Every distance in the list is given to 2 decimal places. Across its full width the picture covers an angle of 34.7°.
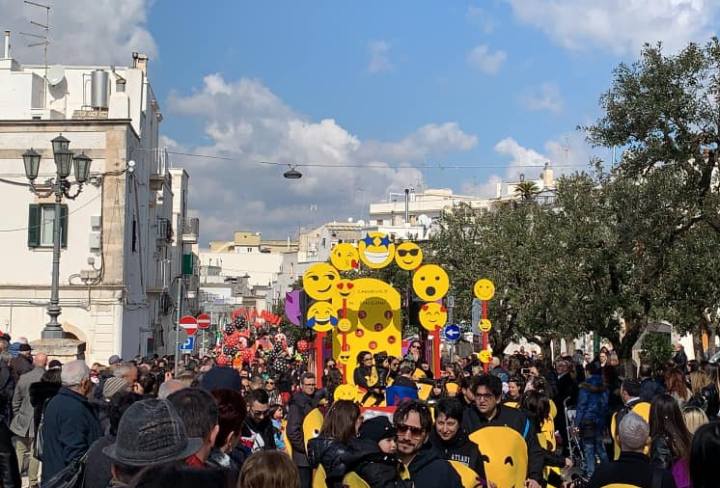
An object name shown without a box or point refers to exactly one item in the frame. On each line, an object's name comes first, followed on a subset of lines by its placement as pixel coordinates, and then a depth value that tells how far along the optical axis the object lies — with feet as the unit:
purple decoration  108.17
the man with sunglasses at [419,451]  20.24
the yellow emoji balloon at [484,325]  86.11
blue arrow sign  90.22
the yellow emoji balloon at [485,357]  71.56
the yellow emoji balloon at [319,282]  85.46
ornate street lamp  60.85
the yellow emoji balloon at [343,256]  89.10
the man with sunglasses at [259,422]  27.35
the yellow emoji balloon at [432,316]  82.02
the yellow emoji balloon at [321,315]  83.41
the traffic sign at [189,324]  86.48
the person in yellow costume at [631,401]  33.42
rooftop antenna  151.64
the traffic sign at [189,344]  108.11
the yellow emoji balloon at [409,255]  88.63
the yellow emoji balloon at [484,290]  85.92
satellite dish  152.76
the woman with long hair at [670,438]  21.59
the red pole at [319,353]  82.73
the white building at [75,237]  118.32
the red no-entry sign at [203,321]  92.43
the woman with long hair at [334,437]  21.95
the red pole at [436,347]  81.15
